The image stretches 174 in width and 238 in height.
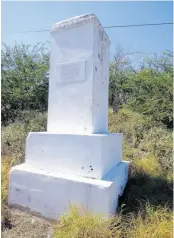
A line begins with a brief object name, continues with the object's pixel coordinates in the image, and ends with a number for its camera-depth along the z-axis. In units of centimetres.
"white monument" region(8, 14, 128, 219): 245
